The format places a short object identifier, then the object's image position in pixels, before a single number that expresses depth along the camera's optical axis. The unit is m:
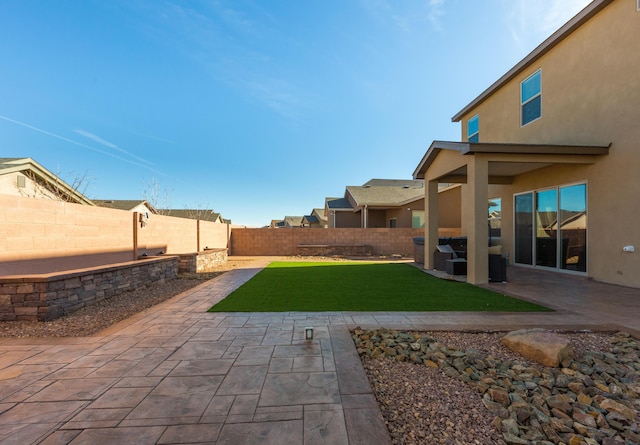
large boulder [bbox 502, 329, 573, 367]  2.82
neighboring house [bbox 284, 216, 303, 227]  42.80
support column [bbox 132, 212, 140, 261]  7.83
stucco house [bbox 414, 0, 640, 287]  6.34
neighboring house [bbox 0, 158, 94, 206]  10.51
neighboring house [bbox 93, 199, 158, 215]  21.81
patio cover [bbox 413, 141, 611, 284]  6.64
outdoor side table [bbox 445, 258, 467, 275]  7.93
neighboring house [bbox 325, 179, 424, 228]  18.19
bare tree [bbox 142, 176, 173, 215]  19.20
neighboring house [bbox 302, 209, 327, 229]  29.50
